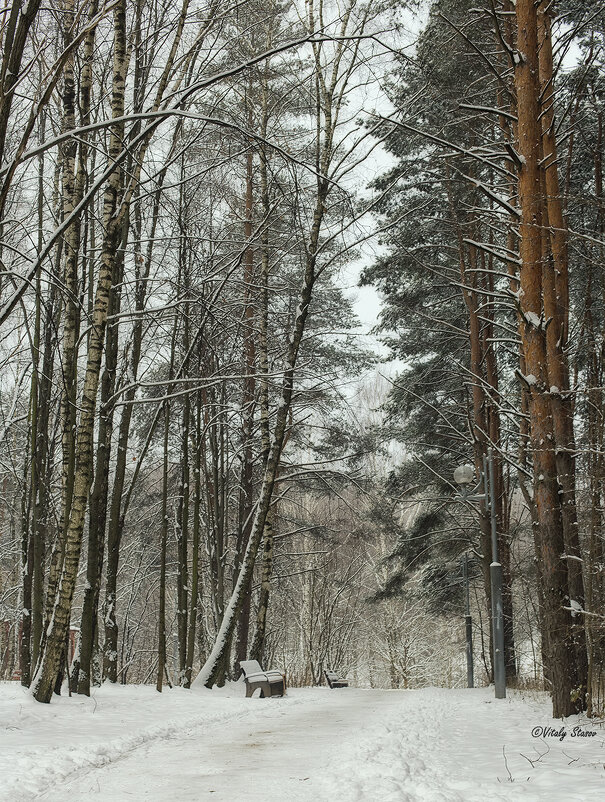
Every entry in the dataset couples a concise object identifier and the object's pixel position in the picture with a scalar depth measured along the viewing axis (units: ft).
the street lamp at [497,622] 44.57
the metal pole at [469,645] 66.37
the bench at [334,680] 68.82
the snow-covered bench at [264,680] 46.32
